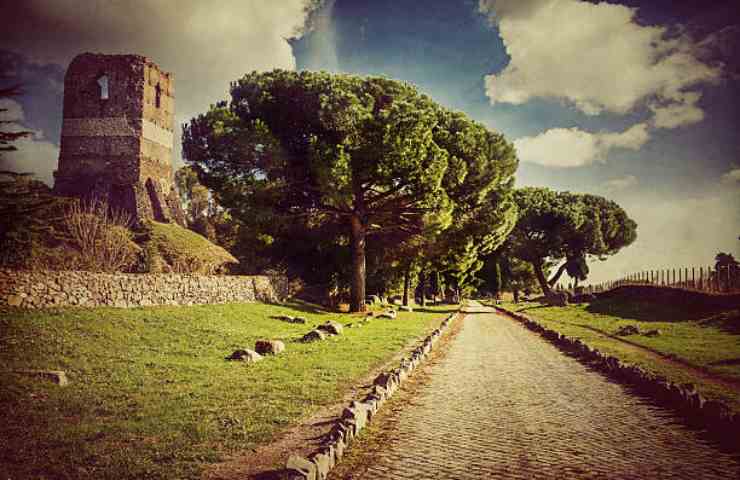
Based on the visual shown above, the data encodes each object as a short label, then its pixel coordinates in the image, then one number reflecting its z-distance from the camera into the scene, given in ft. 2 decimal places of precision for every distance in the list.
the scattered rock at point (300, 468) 15.52
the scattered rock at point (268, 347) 45.14
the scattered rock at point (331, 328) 60.09
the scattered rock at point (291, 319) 74.38
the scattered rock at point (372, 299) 124.26
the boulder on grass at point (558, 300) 134.72
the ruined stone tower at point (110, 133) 169.37
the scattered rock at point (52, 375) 30.42
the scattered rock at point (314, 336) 54.39
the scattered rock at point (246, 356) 41.29
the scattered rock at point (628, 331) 62.20
